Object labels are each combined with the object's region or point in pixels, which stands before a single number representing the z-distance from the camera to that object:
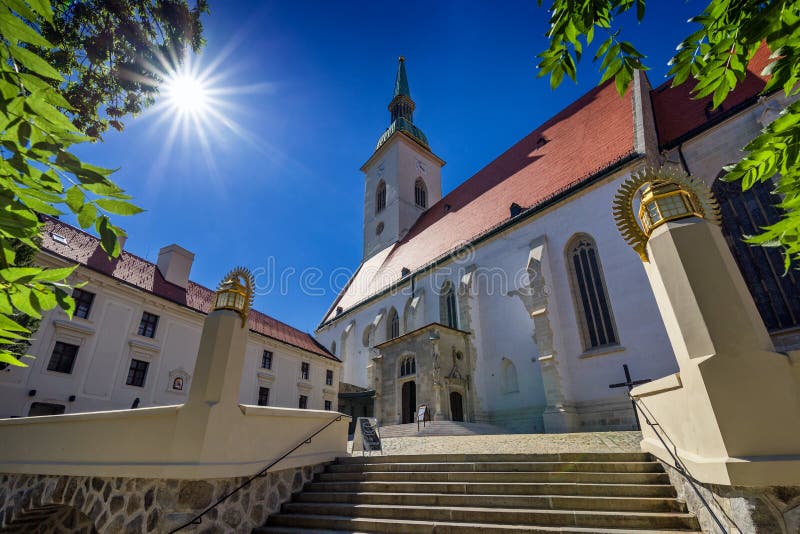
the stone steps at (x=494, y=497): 4.39
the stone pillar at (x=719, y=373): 3.01
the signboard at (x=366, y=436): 9.11
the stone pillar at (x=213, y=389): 4.93
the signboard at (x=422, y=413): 15.57
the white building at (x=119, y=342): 12.16
